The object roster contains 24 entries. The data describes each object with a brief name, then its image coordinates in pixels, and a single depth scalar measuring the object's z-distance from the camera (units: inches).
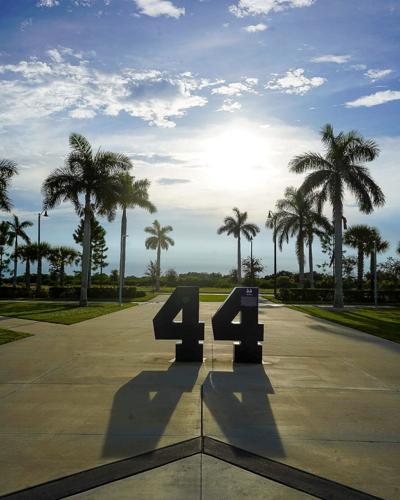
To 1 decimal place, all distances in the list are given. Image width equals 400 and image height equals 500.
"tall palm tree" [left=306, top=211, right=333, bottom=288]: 1683.4
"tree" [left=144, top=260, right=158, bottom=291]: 2531.0
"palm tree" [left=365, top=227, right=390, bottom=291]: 1907.2
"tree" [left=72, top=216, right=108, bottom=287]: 2229.6
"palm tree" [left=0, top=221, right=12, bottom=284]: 1941.4
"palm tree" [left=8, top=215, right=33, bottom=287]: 2074.3
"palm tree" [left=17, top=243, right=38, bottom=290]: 1998.8
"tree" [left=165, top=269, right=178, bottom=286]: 2630.4
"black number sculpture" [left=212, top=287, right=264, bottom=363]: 376.5
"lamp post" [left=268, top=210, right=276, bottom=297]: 1774.9
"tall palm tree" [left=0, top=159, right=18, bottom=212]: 1146.0
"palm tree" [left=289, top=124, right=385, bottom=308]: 1116.5
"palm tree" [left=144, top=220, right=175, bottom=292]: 2415.1
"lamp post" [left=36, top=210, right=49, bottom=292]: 1629.9
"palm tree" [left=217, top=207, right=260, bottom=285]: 2420.0
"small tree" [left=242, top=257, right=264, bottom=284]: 2559.1
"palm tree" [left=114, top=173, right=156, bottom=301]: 1446.9
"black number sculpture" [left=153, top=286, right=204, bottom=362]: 379.6
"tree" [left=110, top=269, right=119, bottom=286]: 2486.7
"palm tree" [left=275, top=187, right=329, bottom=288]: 1738.4
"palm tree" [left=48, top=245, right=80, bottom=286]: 2209.6
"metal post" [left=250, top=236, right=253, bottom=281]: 2388.0
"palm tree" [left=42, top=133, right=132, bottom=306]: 1154.7
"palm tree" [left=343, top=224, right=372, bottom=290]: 1875.0
